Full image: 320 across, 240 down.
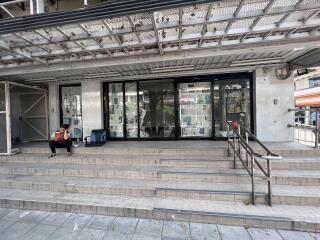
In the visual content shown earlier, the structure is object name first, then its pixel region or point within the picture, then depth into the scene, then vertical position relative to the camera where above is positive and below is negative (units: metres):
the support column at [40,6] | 3.37 +2.21
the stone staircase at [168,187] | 2.74 -1.29
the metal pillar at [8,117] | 5.04 +0.11
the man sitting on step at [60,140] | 4.98 -0.55
